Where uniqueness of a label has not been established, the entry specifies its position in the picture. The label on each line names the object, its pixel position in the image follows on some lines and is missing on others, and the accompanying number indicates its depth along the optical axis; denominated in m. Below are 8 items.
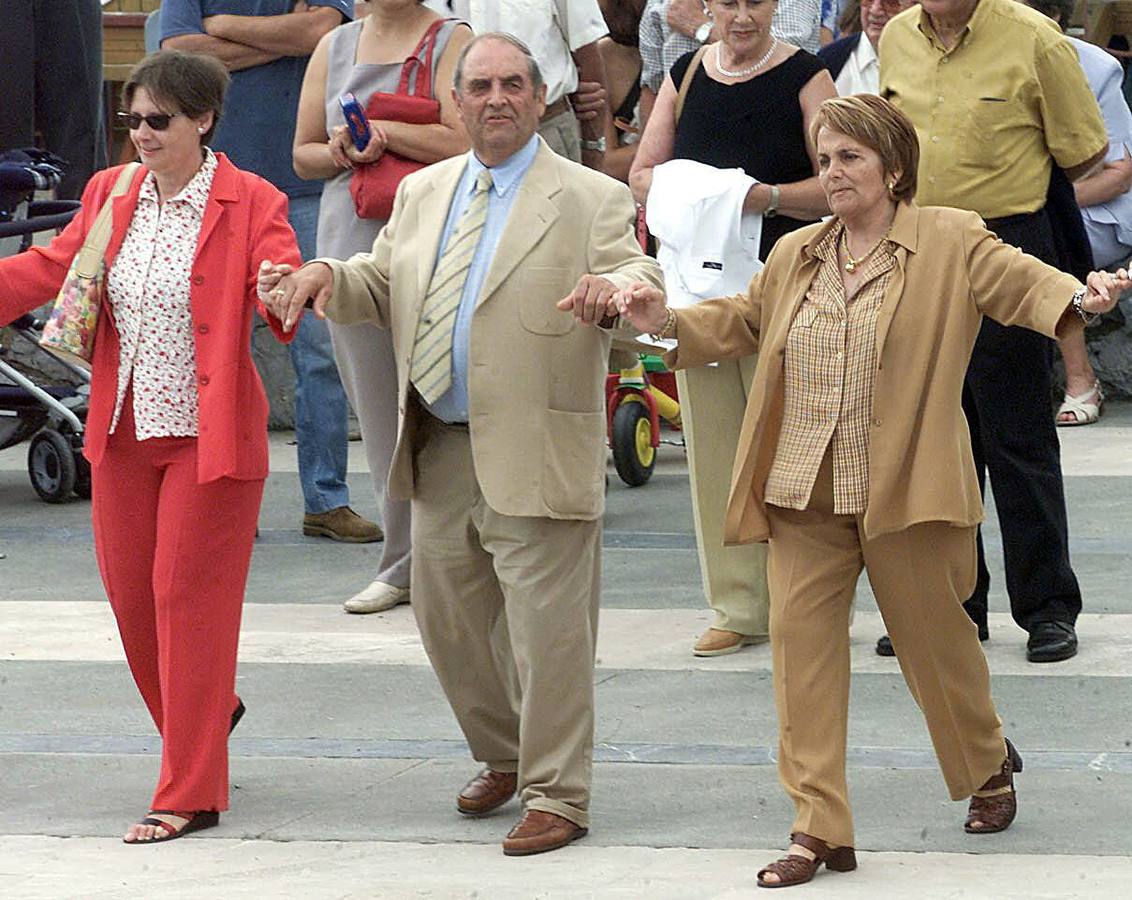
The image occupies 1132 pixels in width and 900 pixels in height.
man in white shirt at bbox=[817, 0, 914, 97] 15.35
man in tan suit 10.87
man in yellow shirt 13.72
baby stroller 19.67
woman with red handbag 15.54
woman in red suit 11.31
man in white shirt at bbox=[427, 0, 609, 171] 16.62
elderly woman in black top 14.27
